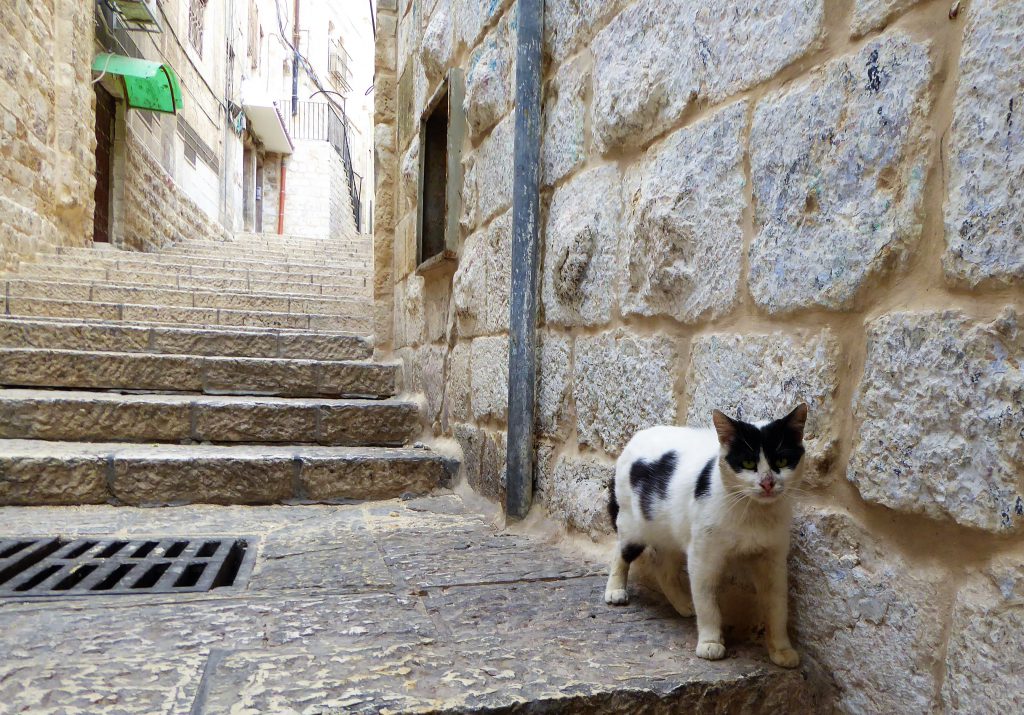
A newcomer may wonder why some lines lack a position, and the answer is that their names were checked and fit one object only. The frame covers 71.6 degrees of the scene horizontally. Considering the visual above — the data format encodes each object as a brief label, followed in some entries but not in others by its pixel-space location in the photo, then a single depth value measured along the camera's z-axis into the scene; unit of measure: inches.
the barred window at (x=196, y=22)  507.3
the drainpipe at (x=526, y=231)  97.6
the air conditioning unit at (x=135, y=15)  350.3
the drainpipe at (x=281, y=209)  841.5
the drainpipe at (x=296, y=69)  944.5
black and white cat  51.1
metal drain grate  73.7
